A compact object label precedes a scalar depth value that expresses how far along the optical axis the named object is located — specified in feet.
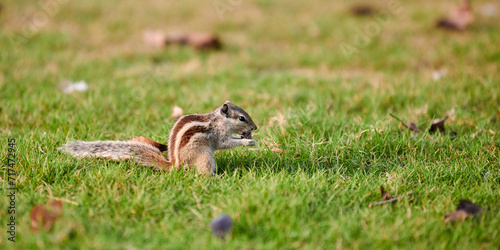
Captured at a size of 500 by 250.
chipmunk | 21.98
